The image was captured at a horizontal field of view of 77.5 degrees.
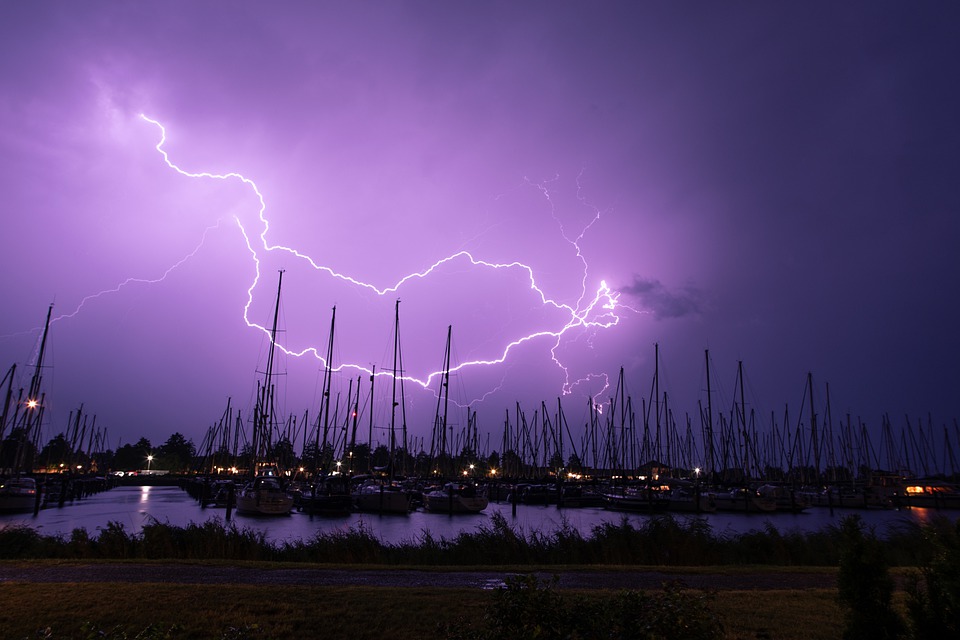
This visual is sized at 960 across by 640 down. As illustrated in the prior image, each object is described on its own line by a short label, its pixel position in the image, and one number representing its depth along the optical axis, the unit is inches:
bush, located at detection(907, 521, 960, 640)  260.1
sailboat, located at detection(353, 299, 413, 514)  2161.7
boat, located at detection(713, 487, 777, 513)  2432.3
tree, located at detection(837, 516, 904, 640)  292.5
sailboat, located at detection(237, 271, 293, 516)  1998.0
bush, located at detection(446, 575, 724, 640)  248.5
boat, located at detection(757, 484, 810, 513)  2500.0
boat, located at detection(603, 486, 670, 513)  2339.0
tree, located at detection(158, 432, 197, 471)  7207.2
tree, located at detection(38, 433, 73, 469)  5999.0
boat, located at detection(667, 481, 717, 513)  2372.2
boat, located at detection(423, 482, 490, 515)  2262.6
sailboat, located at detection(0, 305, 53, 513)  1961.1
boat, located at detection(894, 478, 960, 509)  3006.9
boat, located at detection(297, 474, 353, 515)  2094.0
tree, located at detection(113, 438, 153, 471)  6875.0
